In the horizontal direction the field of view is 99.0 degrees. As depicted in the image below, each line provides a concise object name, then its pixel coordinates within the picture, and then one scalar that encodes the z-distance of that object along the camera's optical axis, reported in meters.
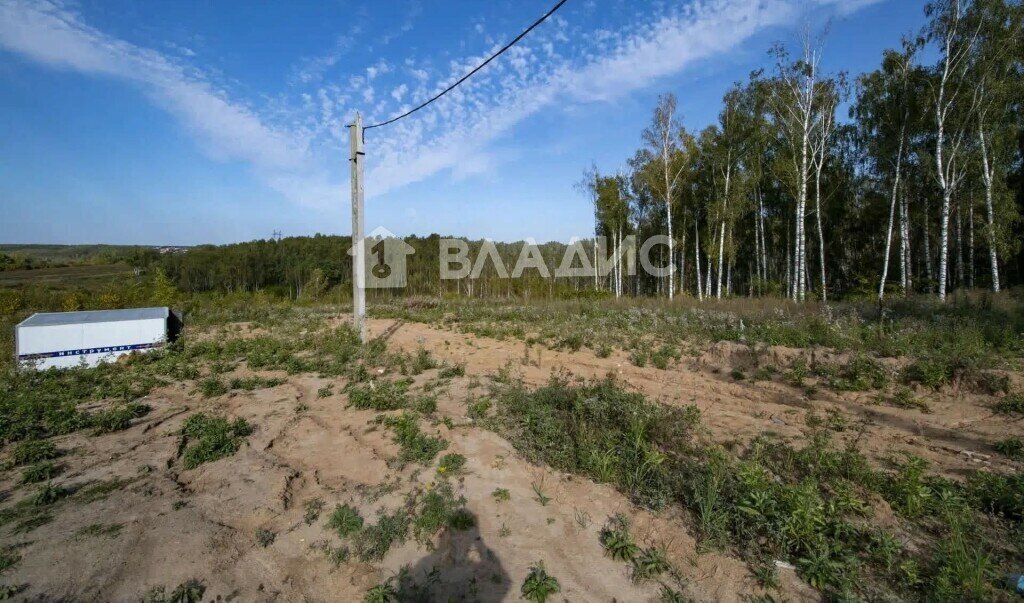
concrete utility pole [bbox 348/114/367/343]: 9.71
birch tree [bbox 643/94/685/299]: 19.80
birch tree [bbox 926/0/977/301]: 13.20
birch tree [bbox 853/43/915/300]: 15.63
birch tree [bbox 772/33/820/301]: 16.05
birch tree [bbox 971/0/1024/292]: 12.77
